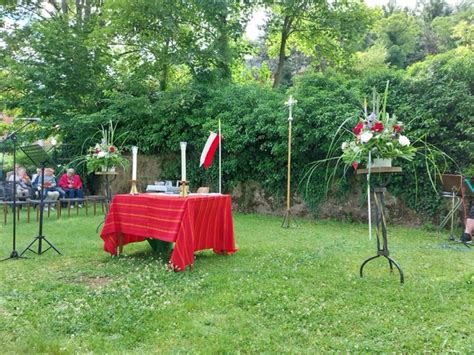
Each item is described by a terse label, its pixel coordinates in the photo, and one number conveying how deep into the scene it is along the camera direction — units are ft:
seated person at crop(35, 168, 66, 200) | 30.45
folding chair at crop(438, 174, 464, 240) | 19.52
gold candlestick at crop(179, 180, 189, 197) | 14.30
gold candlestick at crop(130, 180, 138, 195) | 16.17
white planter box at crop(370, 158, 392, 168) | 11.73
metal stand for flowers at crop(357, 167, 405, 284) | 11.77
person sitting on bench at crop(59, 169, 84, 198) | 32.58
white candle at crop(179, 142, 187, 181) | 13.99
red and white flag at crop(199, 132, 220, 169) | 15.97
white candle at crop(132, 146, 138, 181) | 16.14
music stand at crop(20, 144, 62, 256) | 14.90
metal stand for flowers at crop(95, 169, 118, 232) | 20.76
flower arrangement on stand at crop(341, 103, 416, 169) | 11.43
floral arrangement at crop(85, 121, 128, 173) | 20.40
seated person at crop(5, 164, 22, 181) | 33.18
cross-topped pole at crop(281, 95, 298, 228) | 23.08
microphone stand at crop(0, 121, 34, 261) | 15.01
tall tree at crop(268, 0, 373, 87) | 40.73
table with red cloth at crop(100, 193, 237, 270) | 13.32
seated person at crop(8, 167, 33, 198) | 28.91
